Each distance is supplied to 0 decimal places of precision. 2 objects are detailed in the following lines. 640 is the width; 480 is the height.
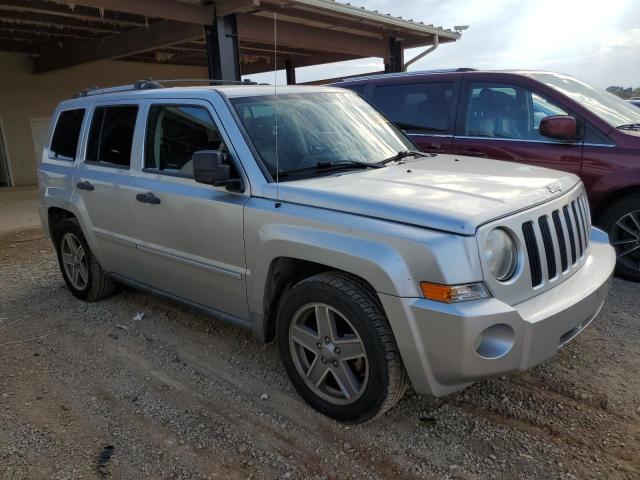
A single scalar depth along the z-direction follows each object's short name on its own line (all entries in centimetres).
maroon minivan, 480
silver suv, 243
